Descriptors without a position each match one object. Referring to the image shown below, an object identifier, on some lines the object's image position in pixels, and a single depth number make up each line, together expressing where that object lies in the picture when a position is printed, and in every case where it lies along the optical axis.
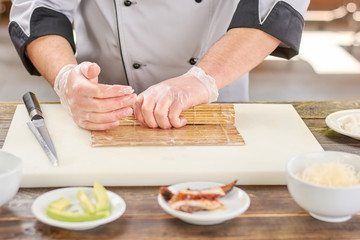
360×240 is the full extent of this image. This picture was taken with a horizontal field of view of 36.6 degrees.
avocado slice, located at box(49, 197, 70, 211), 1.12
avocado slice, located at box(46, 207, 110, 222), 1.08
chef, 1.67
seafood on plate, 1.13
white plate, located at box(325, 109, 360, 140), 1.63
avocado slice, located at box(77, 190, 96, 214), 1.11
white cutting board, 1.36
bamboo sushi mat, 1.57
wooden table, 1.12
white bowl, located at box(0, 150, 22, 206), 1.14
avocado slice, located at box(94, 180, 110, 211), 1.11
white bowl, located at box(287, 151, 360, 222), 1.10
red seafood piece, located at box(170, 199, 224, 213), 1.13
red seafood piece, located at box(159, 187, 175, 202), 1.16
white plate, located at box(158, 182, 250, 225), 1.10
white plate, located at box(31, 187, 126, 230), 1.07
